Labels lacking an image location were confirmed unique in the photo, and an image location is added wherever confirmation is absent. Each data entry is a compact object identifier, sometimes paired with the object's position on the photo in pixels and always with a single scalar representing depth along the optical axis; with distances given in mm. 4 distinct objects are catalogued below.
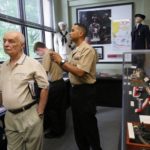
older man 1667
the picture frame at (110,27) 4738
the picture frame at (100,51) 4996
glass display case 1213
